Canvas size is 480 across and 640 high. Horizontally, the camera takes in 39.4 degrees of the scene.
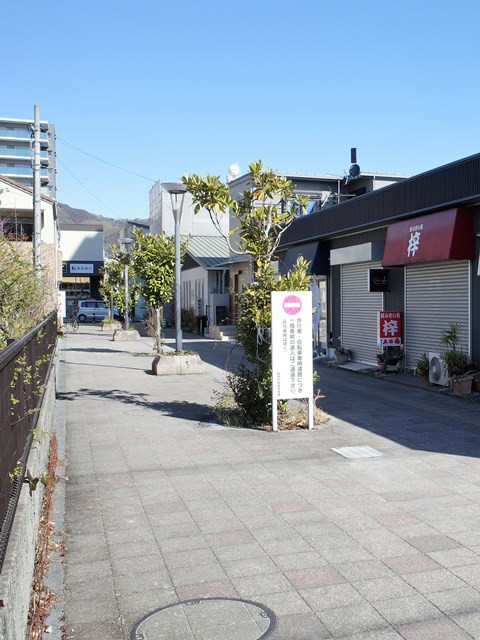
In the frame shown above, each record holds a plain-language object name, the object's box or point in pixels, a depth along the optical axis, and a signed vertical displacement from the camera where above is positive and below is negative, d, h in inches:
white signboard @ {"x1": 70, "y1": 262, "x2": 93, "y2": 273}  2444.6 +167.5
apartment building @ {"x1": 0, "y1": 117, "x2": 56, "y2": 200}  3634.4 +886.2
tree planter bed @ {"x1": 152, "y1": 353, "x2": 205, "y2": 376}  684.1 -54.3
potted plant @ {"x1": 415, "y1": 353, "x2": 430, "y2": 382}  591.2 -52.1
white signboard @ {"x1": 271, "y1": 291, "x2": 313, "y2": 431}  394.0 -22.2
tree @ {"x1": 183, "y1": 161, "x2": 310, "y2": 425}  407.8 +21.8
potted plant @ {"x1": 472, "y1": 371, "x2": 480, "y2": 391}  522.6 -58.2
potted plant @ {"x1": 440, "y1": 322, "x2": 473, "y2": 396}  522.9 -44.1
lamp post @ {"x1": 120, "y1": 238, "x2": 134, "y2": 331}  1310.3 +38.1
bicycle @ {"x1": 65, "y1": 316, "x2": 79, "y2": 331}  1572.3 -29.1
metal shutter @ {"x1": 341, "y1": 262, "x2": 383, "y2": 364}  736.3 -3.1
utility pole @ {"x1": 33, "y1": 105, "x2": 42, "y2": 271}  701.9 +159.3
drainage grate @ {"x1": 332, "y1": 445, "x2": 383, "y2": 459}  338.6 -73.6
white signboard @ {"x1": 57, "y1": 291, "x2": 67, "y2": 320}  958.8 +15.3
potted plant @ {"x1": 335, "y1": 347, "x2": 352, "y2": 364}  784.3 -54.4
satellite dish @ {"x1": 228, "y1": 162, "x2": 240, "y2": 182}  1475.8 +310.4
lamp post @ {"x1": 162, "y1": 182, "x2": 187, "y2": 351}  641.0 +90.2
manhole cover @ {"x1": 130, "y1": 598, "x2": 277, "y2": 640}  162.2 -77.9
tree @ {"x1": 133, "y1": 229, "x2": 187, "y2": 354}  877.8 +60.5
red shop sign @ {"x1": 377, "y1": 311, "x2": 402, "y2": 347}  657.6 -19.7
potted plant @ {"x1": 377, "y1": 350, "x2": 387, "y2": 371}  666.8 -52.2
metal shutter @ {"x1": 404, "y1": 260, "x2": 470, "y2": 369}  571.2 +4.6
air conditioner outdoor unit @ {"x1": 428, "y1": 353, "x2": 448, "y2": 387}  555.5 -52.9
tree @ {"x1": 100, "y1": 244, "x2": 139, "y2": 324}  1460.4 +73.8
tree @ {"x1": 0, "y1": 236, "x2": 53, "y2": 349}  327.9 +11.7
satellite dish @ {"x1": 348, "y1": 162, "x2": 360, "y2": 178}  1128.8 +233.0
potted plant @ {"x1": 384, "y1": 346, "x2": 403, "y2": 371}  669.3 -49.2
